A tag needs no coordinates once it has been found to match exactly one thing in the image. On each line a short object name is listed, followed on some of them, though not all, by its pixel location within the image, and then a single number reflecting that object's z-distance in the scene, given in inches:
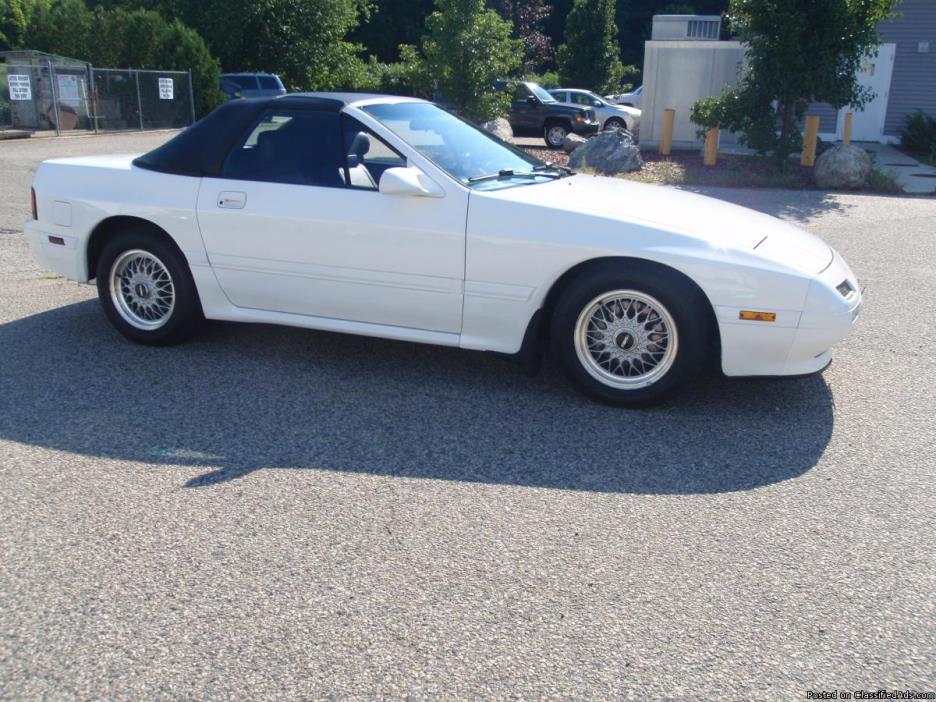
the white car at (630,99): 1240.8
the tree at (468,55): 783.1
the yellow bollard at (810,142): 653.9
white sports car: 175.9
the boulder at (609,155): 629.0
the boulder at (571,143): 764.0
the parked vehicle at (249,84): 1112.2
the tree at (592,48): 1508.4
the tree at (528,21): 1656.0
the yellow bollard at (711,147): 665.6
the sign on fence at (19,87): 923.4
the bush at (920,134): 785.6
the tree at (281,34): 1310.3
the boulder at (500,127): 818.8
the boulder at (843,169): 567.8
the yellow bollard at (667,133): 721.0
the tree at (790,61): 577.3
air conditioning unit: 837.8
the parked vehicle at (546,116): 907.4
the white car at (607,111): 964.6
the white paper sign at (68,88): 953.5
